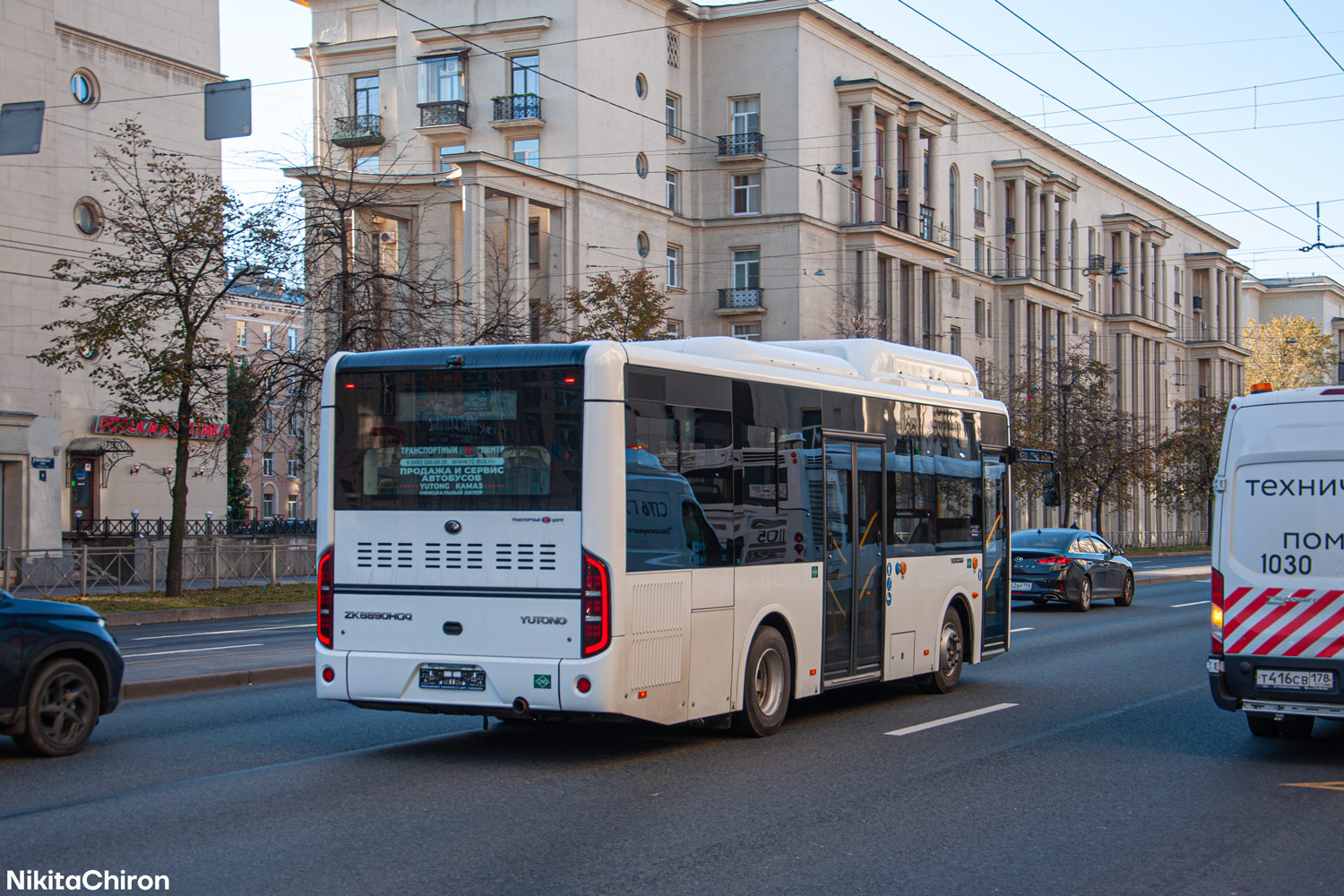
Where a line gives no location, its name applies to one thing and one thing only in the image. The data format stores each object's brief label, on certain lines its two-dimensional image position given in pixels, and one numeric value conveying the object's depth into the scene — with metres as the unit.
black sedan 27.73
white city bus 9.55
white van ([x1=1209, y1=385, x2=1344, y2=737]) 10.35
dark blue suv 9.82
